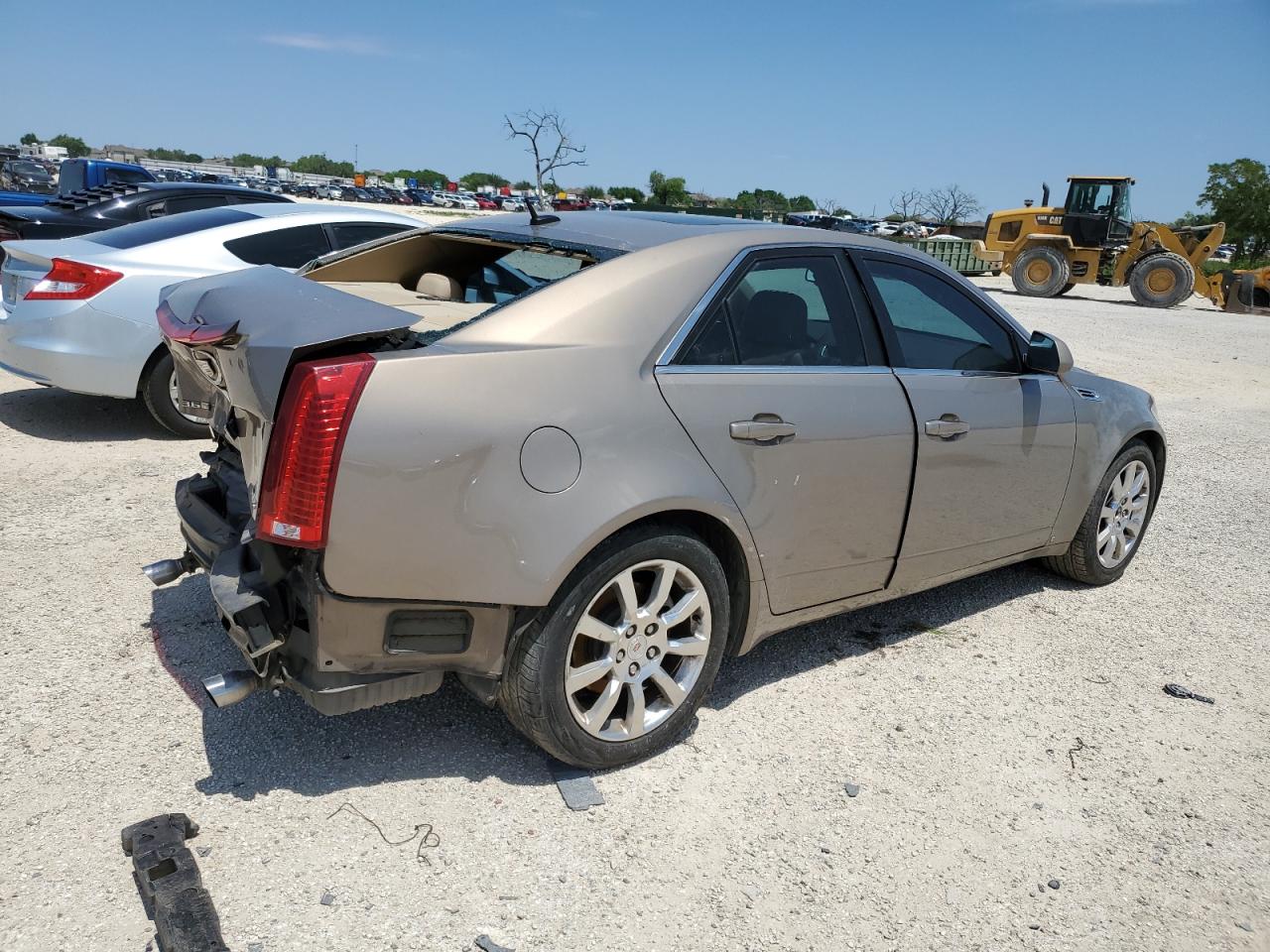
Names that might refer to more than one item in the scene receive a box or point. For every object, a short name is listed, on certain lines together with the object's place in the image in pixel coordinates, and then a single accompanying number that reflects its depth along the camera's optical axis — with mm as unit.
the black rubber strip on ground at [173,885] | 2133
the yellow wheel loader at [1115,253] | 23156
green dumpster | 28203
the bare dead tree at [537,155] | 51228
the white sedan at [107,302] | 5703
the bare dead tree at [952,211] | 58091
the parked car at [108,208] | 8242
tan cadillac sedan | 2479
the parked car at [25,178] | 24000
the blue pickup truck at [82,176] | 13797
